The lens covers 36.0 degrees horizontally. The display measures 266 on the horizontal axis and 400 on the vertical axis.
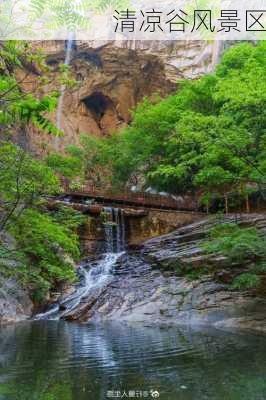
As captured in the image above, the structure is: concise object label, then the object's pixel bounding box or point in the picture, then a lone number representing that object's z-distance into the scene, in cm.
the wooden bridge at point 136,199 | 2716
